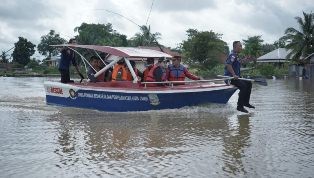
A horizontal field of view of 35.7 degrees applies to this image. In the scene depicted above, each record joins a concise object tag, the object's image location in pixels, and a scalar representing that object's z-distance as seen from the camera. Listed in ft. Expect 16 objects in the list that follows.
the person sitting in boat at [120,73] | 39.55
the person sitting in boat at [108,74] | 42.24
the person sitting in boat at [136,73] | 39.83
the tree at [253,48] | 257.75
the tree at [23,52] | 298.97
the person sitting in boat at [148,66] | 41.11
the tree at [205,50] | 225.15
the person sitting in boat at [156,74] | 39.42
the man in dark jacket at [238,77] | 36.96
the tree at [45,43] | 363.09
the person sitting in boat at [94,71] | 41.20
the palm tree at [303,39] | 179.52
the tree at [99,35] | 311.88
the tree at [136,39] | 282.15
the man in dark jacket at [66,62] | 43.67
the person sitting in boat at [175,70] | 40.81
